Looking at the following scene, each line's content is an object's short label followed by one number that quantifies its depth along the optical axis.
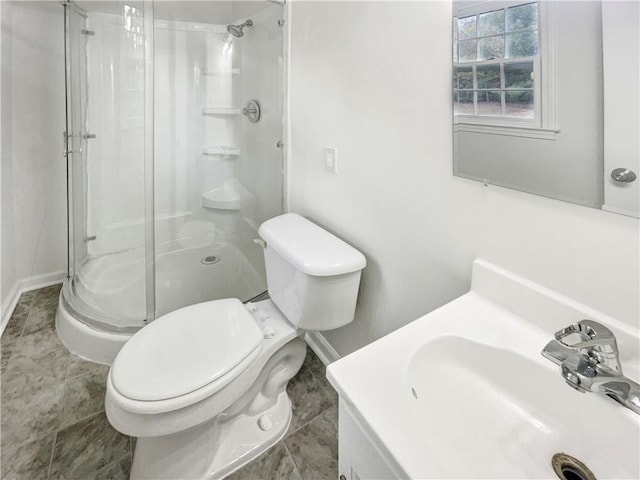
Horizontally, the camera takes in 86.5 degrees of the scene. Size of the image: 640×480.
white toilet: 1.00
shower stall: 1.73
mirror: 0.60
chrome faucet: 0.57
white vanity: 0.55
